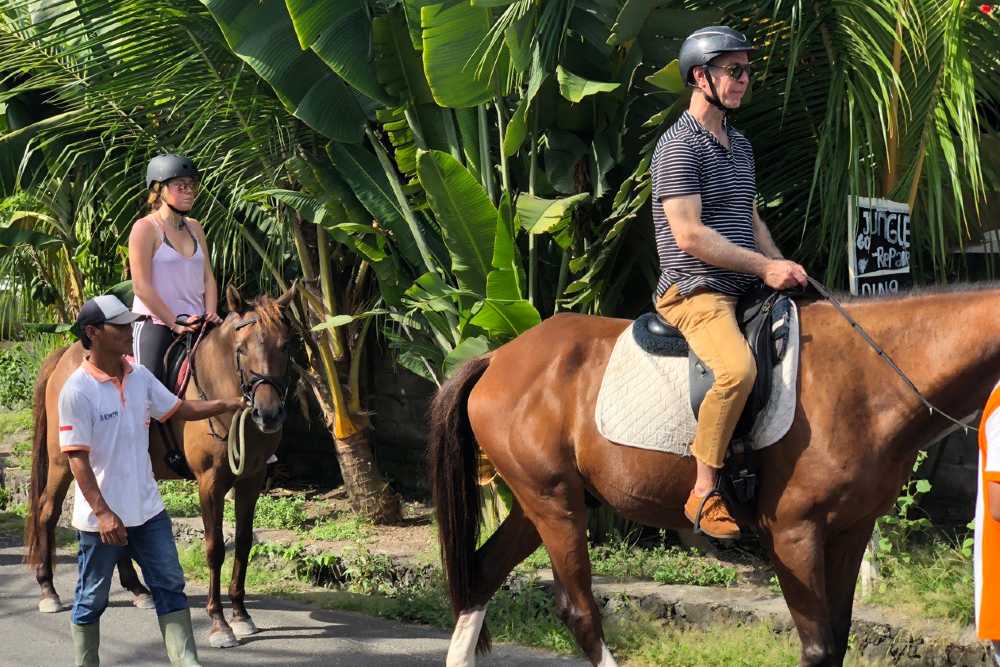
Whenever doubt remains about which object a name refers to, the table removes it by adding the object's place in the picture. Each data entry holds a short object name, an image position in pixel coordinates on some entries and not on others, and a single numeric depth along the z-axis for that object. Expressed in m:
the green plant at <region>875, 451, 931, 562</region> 12.56
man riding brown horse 8.95
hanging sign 11.22
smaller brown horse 13.05
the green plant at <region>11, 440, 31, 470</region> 24.72
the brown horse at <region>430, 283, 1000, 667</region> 8.75
